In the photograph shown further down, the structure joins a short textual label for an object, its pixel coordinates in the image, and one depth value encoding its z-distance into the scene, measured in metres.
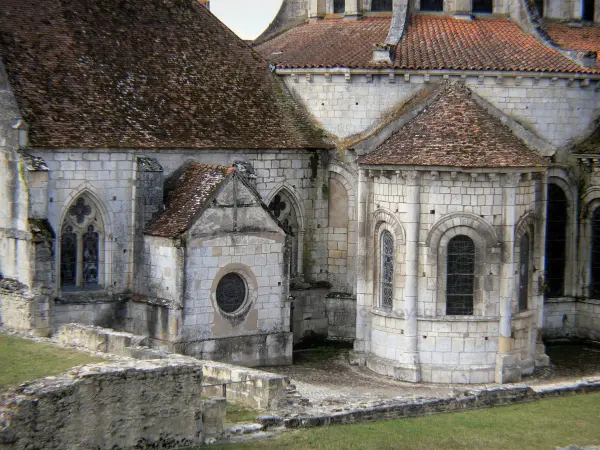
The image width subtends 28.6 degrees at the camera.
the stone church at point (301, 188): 31.77
